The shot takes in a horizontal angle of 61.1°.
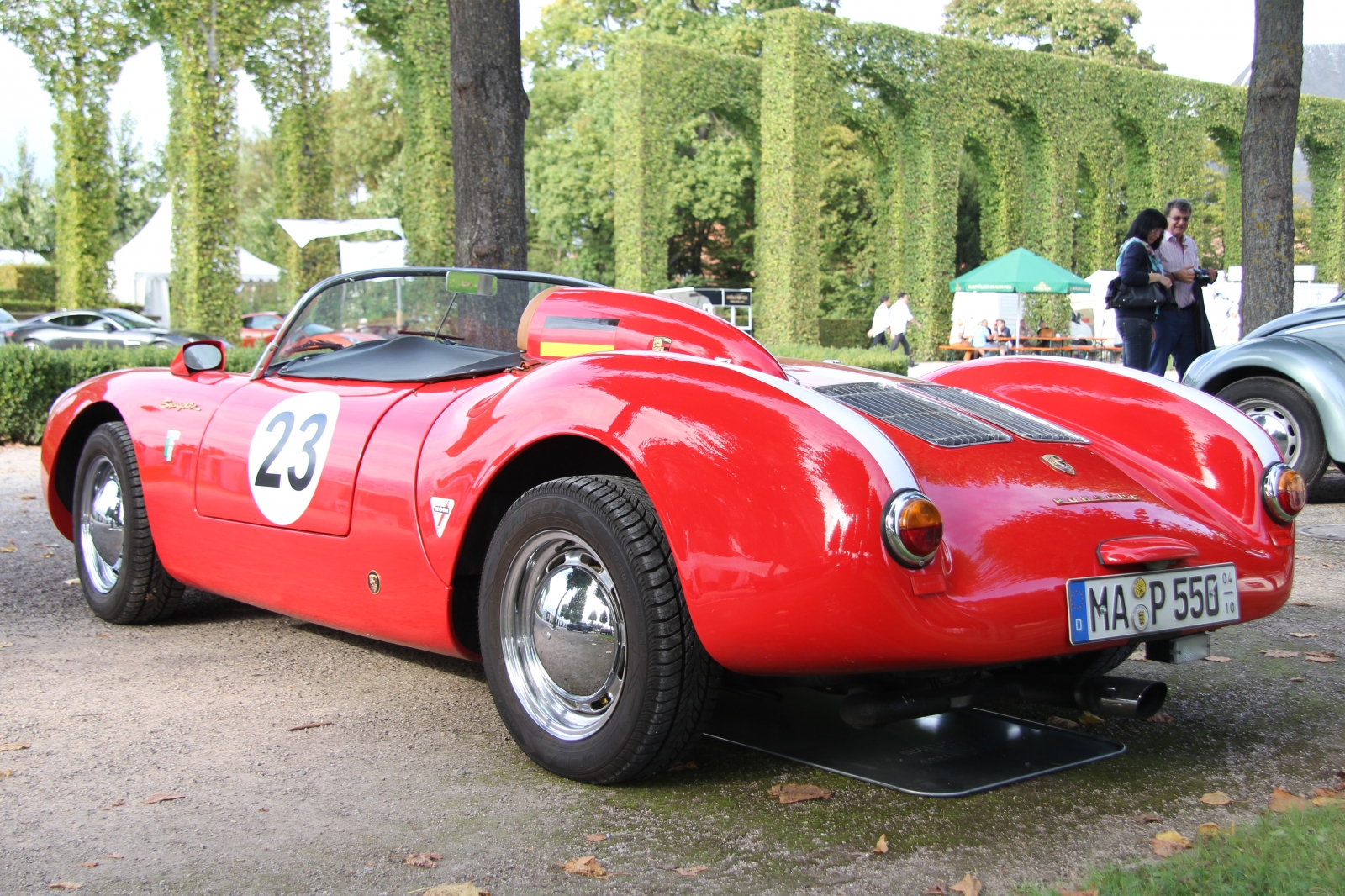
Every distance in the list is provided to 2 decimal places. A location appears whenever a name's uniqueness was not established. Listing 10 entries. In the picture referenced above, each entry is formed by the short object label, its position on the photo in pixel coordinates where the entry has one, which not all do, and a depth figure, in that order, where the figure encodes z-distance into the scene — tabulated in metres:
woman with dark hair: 7.59
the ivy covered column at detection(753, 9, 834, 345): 22.34
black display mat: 2.64
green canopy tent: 21.84
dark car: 21.28
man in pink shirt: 7.87
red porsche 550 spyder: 2.30
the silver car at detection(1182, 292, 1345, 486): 6.53
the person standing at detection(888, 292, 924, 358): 22.32
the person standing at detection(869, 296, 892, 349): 23.05
